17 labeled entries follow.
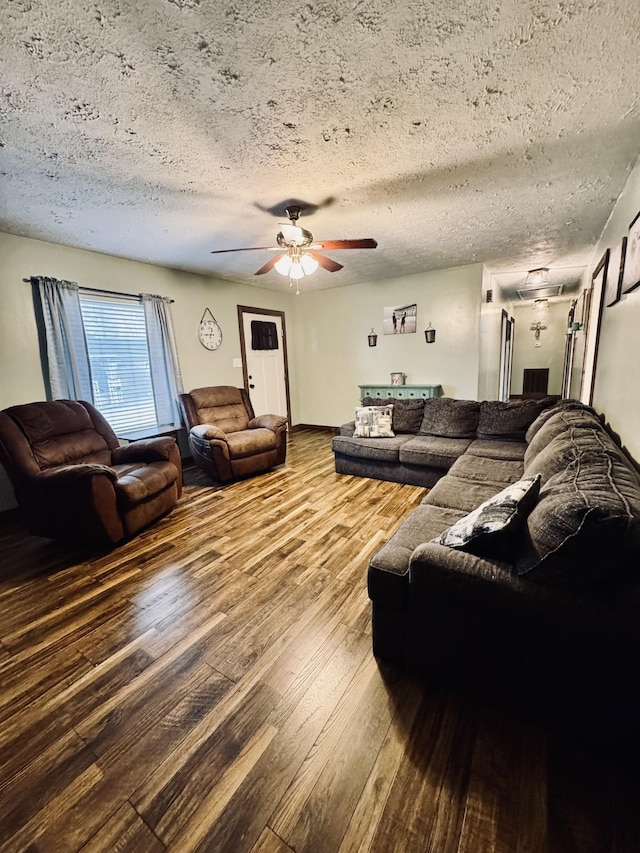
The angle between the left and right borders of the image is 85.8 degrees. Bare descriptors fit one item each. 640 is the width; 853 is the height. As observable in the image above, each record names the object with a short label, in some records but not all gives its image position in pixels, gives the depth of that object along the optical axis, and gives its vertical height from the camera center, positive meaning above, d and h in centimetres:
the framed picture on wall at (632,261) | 194 +55
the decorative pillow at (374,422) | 389 -66
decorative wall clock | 480 +52
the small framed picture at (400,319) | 529 +67
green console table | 523 -44
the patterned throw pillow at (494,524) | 130 -64
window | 336 +22
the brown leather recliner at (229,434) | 381 -77
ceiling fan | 260 +90
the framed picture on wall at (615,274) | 239 +60
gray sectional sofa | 107 -85
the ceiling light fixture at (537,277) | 483 +114
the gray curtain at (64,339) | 328 +35
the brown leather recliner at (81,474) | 244 -77
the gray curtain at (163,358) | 413 +16
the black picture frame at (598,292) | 311 +62
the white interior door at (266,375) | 558 -12
